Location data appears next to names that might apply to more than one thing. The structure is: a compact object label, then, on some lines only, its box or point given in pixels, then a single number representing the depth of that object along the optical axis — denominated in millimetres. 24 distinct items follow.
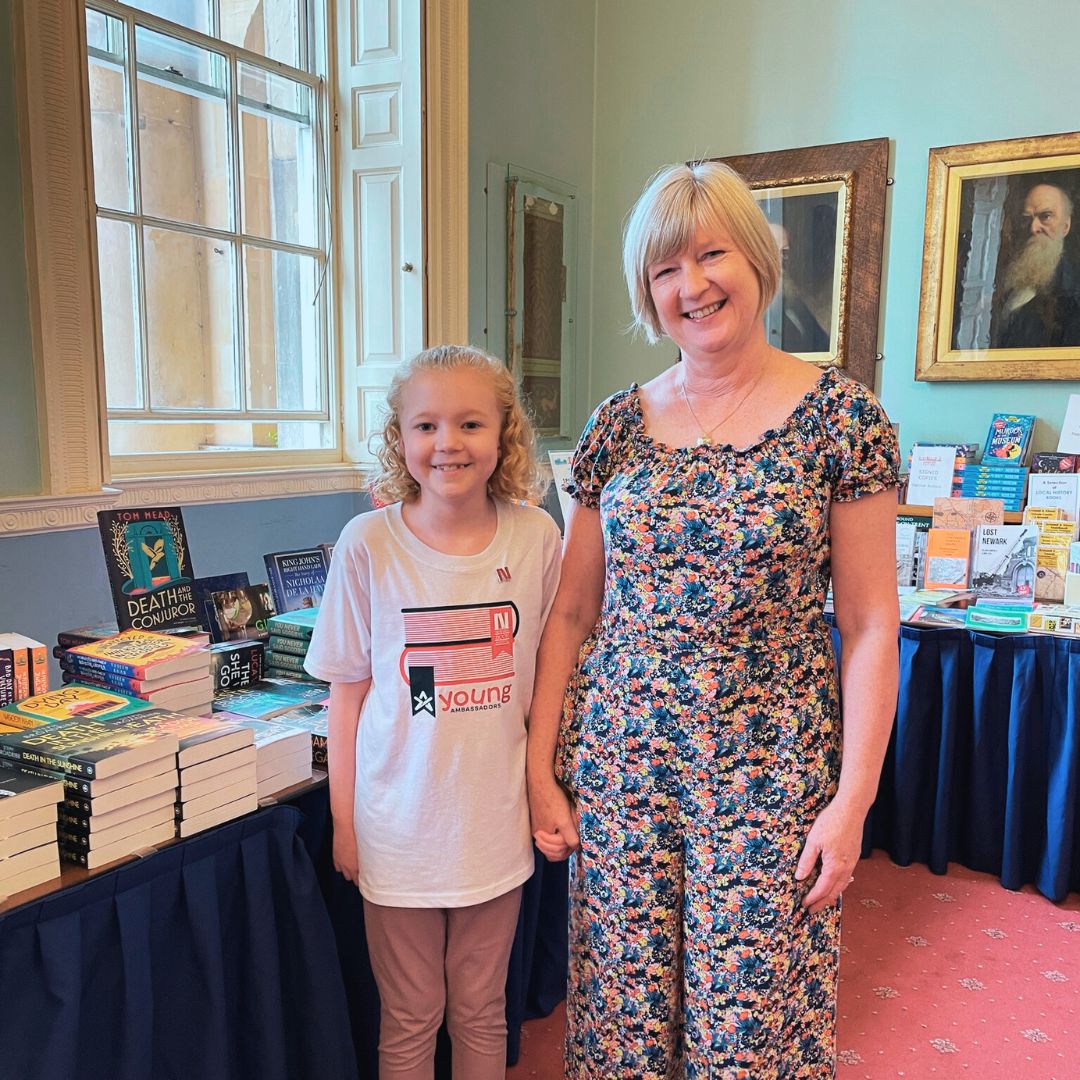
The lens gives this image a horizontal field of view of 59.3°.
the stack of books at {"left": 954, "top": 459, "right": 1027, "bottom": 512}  3180
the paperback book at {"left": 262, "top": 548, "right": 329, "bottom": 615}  1991
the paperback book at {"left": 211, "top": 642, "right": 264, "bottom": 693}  1759
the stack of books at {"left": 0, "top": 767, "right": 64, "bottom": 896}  1096
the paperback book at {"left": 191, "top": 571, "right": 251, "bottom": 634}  1835
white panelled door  3166
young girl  1268
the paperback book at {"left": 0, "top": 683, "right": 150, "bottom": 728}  1344
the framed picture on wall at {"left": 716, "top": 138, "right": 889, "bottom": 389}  3537
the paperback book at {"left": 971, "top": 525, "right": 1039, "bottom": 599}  2846
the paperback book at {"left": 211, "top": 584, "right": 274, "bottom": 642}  1873
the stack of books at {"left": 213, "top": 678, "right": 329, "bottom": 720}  1633
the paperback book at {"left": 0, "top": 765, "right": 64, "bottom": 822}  1094
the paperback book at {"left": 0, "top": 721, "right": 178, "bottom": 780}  1164
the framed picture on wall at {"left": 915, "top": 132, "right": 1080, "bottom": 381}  3189
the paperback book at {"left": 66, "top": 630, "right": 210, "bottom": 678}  1476
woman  1078
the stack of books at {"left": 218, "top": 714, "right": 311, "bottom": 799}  1400
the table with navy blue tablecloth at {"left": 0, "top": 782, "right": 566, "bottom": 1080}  1102
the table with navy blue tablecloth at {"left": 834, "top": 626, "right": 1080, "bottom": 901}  2479
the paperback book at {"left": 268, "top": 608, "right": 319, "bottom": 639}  1809
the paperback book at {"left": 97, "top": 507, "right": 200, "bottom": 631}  1684
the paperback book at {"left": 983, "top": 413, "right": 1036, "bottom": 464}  3229
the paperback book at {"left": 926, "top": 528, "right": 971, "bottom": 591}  2936
